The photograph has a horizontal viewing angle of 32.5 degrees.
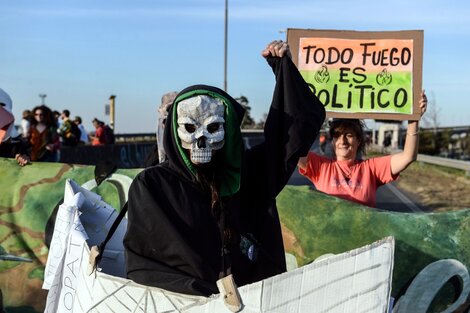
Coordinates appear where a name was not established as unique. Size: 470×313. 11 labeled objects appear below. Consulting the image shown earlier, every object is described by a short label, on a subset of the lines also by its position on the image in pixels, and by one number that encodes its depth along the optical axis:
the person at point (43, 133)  10.98
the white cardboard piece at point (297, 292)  2.56
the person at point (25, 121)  15.37
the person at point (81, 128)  20.89
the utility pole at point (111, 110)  34.19
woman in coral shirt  5.27
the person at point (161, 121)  5.44
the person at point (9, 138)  6.42
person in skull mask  3.06
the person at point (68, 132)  19.63
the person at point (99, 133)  24.12
